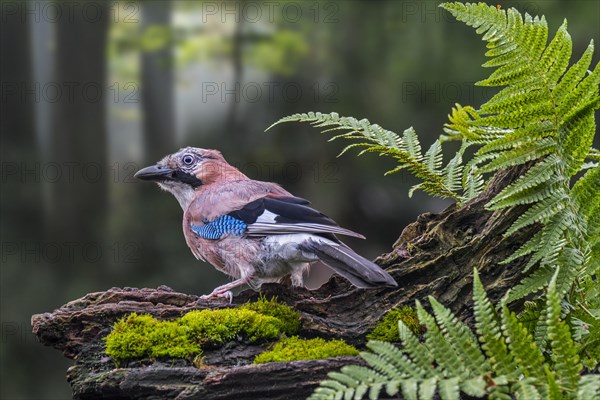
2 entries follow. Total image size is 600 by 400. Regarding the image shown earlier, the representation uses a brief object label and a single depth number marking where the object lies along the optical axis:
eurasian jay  8.05
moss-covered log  6.24
